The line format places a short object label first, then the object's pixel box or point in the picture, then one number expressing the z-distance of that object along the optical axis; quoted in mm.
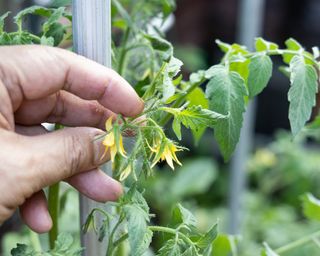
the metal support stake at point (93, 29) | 551
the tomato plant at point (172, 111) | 532
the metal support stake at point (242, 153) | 1541
